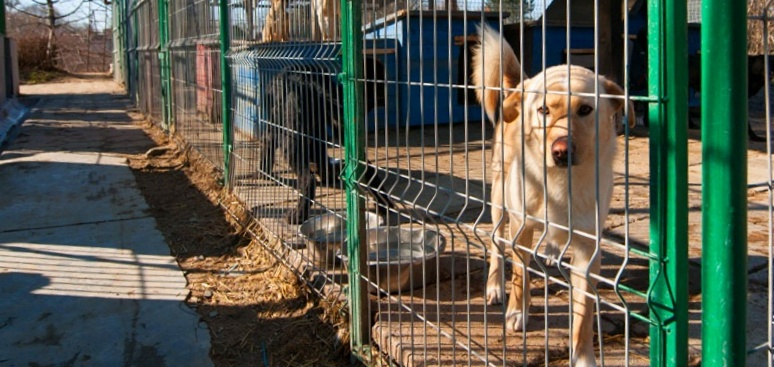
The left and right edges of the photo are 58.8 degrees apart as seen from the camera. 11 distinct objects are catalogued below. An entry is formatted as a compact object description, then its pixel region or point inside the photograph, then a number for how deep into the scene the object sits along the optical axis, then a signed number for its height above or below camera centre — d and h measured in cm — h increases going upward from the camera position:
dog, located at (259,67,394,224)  340 -3
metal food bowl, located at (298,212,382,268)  349 -60
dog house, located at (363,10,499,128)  833 +64
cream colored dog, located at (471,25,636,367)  174 -12
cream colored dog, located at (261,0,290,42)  383 +57
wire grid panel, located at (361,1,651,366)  178 -63
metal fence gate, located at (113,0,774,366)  132 -24
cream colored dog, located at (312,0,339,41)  332 +50
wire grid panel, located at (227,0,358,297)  341 -3
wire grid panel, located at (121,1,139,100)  1332 +175
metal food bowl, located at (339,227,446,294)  296 -66
